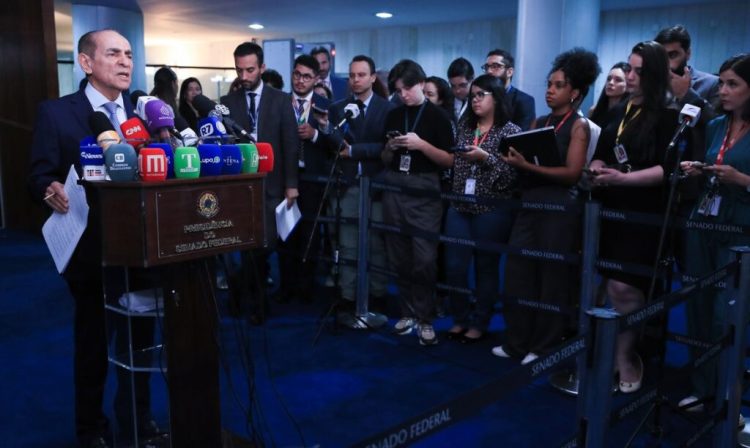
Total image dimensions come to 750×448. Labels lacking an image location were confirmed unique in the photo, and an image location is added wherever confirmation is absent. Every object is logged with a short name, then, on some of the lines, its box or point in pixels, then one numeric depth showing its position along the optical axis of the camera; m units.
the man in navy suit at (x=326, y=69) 6.68
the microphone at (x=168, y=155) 1.86
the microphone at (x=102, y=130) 1.98
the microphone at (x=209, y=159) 1.94
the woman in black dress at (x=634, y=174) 3.09
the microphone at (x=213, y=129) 2.21
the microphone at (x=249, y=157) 2.05
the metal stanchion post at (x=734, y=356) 2.38
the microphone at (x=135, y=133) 2.01
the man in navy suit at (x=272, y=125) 4.37
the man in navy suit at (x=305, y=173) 4.80
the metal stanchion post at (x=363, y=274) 4.36
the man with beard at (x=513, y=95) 4.74
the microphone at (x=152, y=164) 1.78
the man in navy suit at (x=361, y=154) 4.48
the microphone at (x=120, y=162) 1.81
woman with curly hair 3.42
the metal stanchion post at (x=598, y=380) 1.60
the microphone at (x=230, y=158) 1.98
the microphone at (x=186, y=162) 1.84
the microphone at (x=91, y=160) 1.93
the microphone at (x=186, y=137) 2.16
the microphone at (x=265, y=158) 2.28
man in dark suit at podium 2.34
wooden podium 1.80
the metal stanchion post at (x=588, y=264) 3.29
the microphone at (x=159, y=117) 2.06
